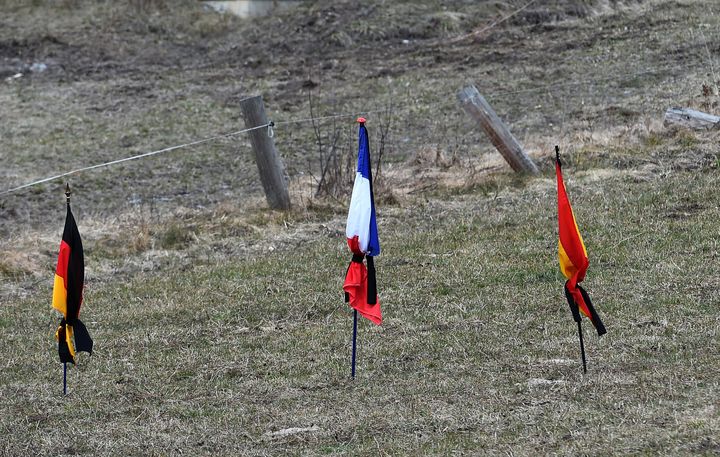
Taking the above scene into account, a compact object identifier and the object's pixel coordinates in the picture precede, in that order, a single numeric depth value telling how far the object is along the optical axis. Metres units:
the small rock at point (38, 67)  44.31
